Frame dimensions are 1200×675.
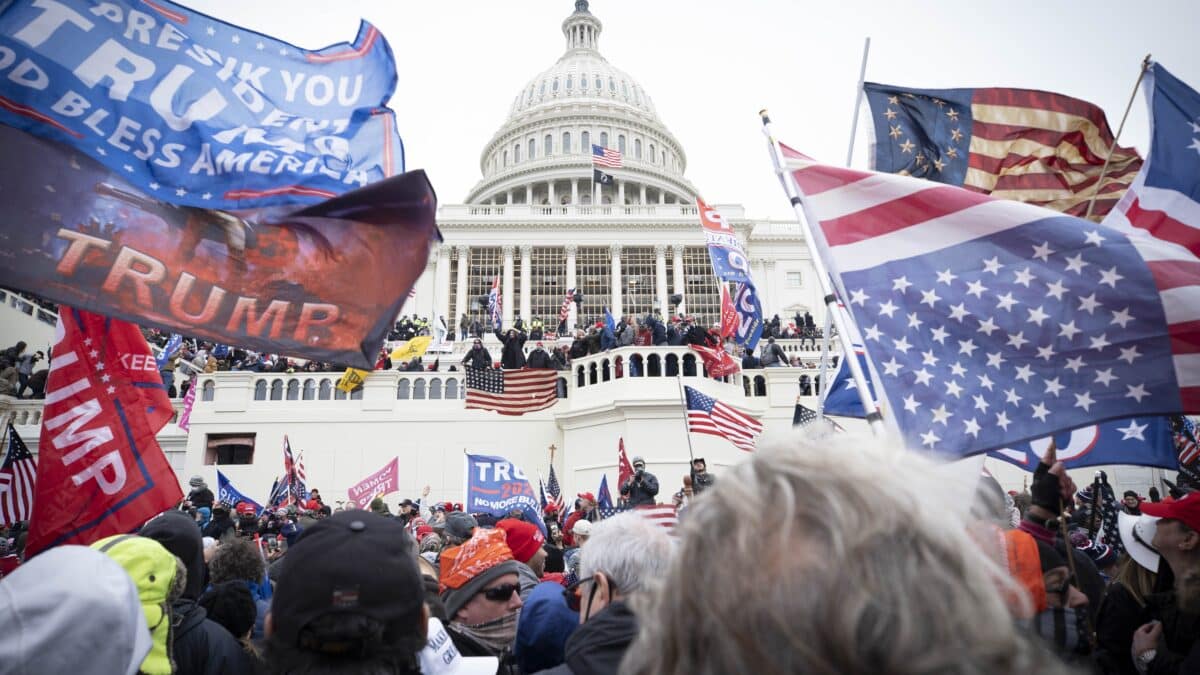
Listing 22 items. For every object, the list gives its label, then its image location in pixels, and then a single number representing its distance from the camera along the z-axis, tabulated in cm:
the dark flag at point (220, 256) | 327
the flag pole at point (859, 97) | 564
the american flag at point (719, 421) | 1196
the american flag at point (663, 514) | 421
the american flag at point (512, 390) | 1681
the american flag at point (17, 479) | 737
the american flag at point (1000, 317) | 360
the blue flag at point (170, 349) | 1980
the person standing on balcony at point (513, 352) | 2273
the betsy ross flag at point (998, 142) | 550
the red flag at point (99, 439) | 404
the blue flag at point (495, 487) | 1055
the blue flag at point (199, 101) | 350
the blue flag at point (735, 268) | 1241
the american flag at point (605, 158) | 4547
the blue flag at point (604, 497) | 1069
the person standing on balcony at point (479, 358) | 2193
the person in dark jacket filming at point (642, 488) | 640
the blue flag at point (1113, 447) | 518
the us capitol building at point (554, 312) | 2155
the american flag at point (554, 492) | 1367
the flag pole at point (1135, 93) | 466
